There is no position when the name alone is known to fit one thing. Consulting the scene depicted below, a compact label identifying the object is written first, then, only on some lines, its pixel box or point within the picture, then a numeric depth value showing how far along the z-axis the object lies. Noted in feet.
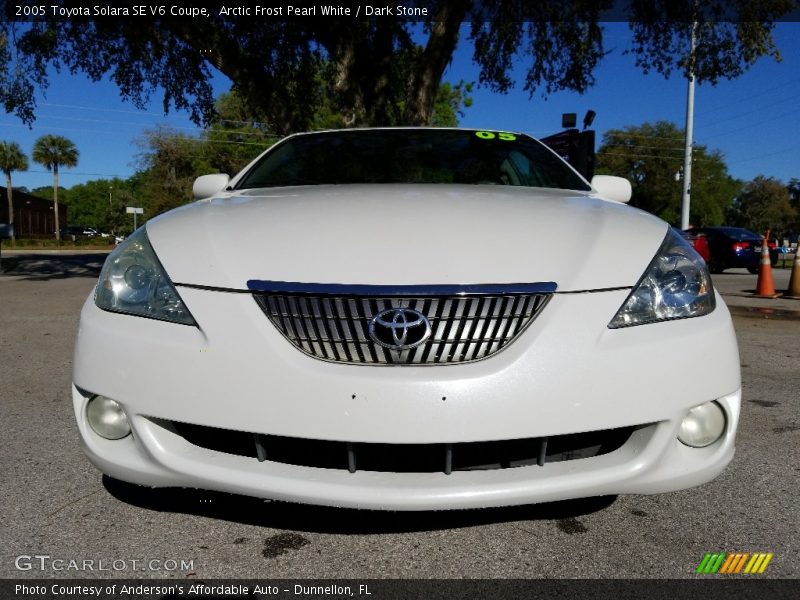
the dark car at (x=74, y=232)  239.71
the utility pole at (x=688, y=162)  86.50
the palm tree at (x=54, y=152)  190.20
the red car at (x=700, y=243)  53.29
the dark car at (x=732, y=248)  57.98
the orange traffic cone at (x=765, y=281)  32.44
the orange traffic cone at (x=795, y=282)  32.46
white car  5.08
